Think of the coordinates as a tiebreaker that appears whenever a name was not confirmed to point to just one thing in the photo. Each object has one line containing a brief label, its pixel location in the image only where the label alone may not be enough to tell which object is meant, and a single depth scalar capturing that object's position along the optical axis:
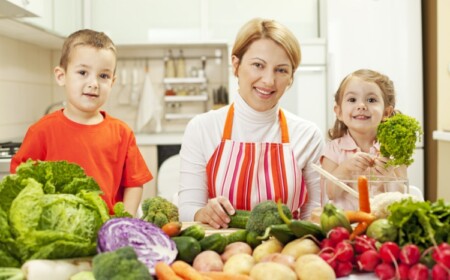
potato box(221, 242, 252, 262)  1.01
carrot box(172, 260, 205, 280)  0.88
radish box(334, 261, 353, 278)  0.91
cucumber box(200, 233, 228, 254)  1.02
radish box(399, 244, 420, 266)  0.86
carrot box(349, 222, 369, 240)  0.99
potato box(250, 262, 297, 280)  0.84
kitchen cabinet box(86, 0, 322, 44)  3.98
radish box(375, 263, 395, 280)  0.87
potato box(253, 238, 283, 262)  0.97
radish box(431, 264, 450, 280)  0.82
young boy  1.77
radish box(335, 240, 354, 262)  0.90
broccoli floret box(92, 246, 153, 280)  0.81
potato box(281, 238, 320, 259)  0.94
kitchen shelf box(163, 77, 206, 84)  4.17
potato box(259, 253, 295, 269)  0.90
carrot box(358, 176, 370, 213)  1.06
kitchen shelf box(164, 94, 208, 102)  4.18
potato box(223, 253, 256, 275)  0.92
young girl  1.64
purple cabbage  0.92
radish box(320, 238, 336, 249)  0.94
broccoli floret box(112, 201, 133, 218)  1.08
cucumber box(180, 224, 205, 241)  1.05
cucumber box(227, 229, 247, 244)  1.09
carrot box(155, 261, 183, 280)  0.87
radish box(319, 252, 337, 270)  0.90
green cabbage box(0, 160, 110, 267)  0.91
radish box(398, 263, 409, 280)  0.86
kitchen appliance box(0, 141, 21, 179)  2.50
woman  1.69
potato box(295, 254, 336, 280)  0.85
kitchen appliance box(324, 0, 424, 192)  3.57
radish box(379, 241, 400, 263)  0.87
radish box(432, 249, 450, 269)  0.83
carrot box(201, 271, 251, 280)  0.87
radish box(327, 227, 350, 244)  0.94
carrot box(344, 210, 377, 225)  1.01
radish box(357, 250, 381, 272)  0.90
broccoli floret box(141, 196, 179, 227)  1.28
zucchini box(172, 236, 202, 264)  0.99
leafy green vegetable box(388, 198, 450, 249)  0.91
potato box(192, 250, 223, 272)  0.94
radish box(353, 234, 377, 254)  0.93
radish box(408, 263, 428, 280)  0.83
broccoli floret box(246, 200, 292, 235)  1.07
